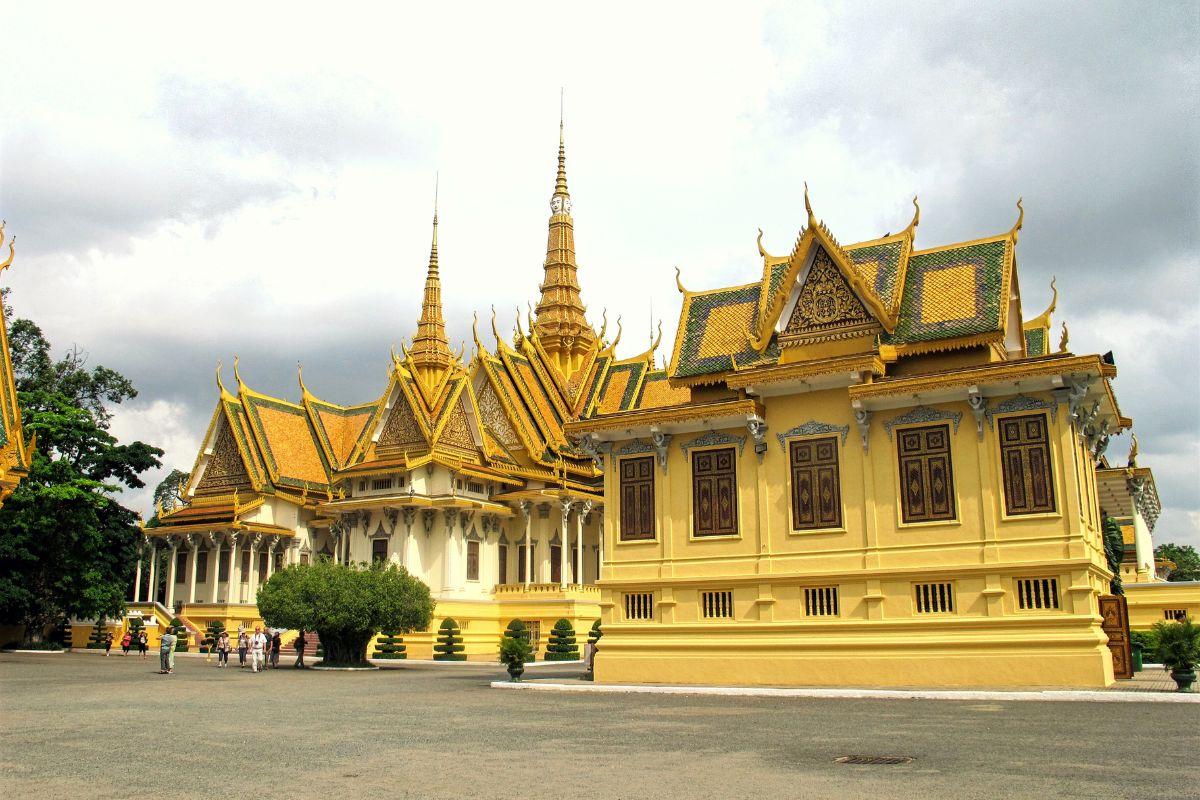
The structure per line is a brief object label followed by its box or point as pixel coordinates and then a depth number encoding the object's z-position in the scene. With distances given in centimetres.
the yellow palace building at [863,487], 1861
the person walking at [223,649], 3117
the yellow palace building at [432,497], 4028
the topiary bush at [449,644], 3634
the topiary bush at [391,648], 3678
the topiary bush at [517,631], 3231
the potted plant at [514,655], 2111
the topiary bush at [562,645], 3506
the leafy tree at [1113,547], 2272
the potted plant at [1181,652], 1642
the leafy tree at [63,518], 3556
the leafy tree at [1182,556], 8569
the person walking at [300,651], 3001
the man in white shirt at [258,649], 2755
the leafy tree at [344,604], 2867
